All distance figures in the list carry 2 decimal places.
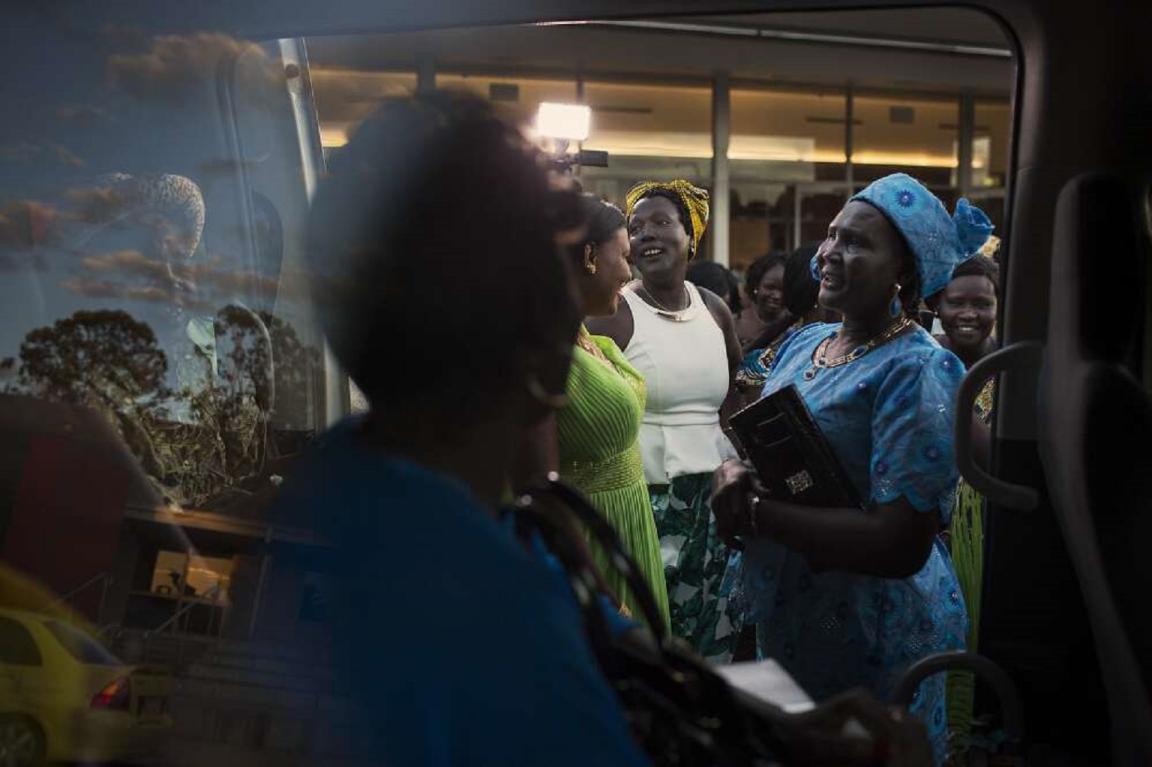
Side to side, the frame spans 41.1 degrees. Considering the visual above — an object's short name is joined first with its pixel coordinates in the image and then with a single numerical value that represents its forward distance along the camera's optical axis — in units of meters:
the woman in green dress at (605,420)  3.23
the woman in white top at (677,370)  4.26
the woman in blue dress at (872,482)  2.34
